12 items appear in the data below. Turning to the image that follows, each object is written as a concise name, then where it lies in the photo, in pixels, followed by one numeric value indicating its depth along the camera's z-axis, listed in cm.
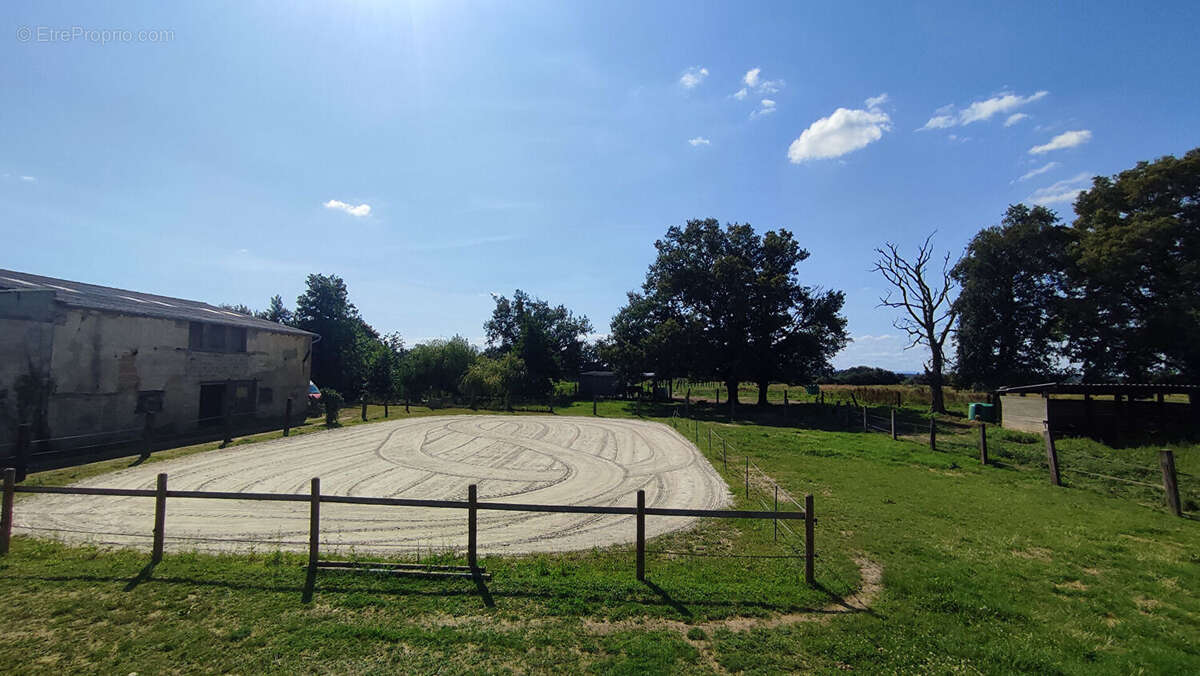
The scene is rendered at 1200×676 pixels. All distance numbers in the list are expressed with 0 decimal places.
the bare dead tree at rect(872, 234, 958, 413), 3956
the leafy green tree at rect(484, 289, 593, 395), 5325
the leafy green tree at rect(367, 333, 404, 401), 4922
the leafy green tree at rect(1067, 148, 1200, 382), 2783
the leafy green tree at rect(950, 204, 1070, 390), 3975
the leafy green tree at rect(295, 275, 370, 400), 4794
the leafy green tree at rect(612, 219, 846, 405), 4156
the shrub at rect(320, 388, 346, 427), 2817
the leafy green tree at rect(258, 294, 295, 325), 5875
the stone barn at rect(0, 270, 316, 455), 1803
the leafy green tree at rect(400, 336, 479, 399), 4647
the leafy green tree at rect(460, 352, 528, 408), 4241
